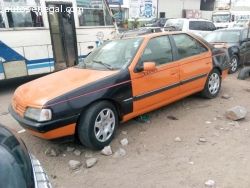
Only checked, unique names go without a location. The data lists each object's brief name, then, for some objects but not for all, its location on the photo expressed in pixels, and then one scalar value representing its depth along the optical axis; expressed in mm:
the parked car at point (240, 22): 22225
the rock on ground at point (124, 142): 3638
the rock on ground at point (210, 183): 2702
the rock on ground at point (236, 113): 4242
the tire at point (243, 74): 7184
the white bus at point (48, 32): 6363
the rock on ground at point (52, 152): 3451
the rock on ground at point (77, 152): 3452
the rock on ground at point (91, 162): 3160
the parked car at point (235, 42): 8220
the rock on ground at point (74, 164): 3152
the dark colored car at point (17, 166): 1583
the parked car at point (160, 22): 25259
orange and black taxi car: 3146
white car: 13578
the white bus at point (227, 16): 27469
